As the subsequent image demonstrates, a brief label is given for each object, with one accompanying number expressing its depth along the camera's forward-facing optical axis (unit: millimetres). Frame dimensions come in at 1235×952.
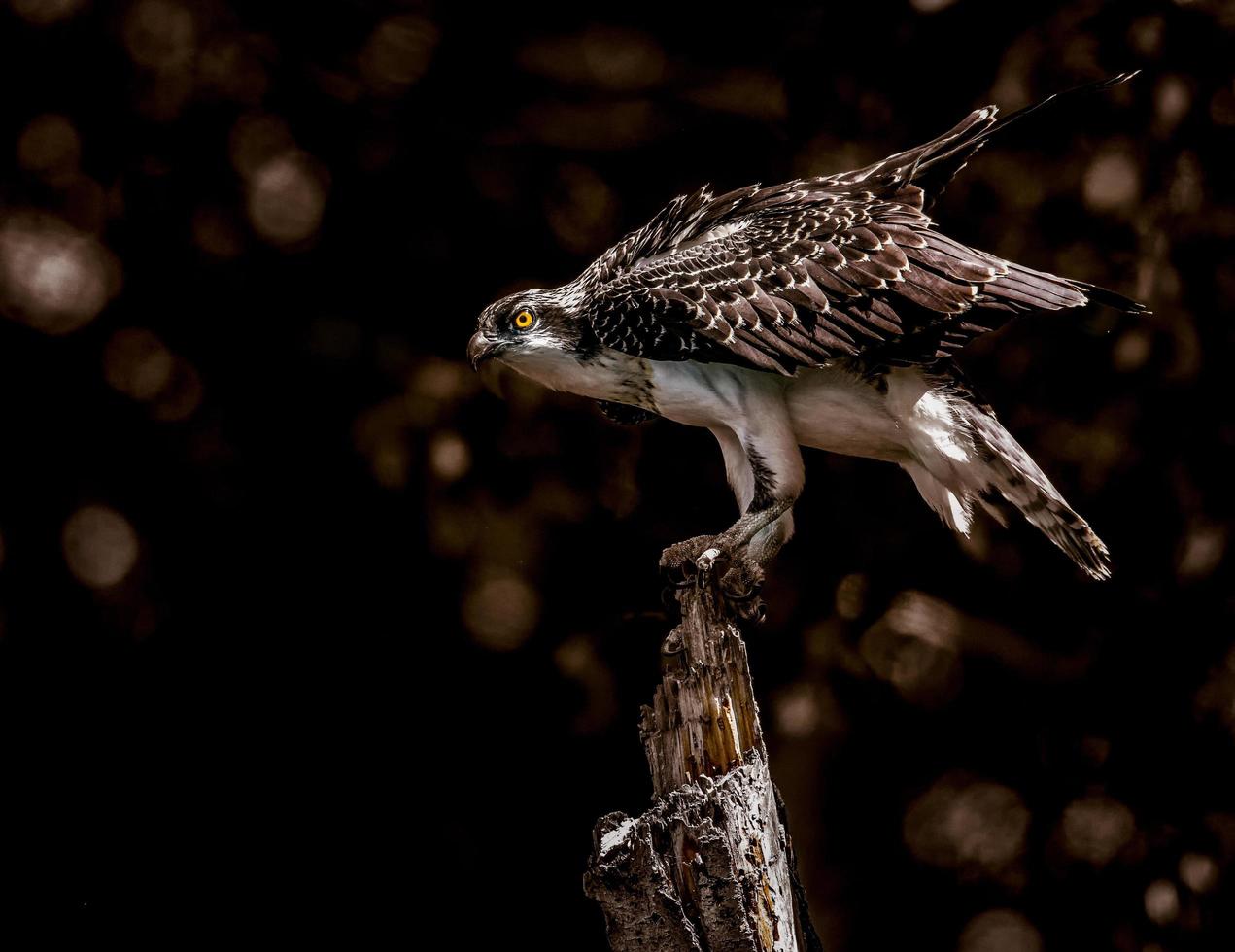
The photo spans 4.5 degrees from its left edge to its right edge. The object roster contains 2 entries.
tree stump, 11623
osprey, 11759
